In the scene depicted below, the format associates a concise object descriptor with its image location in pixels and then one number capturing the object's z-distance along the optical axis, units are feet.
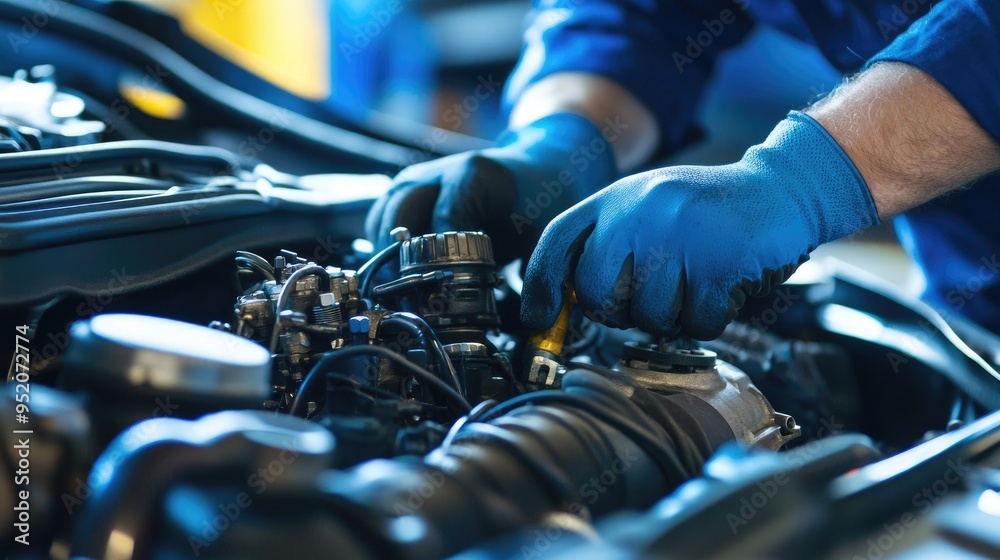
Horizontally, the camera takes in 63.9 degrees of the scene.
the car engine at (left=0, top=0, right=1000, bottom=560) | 1.54
